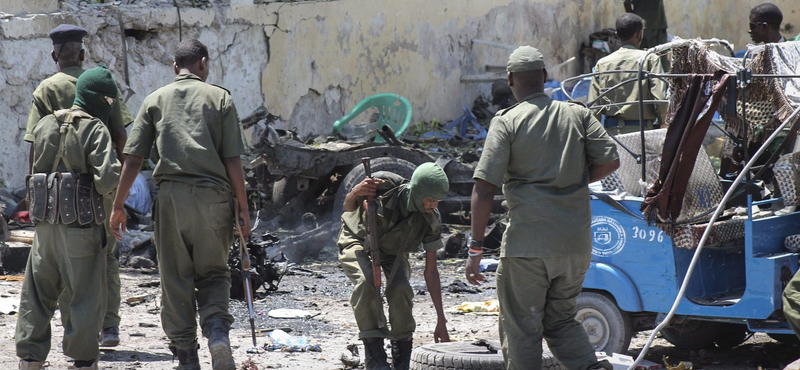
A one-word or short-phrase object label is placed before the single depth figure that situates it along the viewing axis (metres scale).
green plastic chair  26.77
